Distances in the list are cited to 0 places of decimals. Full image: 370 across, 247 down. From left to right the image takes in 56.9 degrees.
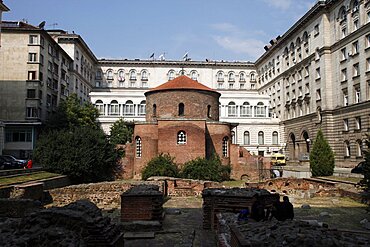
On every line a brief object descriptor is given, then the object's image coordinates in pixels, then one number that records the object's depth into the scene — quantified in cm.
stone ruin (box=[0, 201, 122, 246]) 609
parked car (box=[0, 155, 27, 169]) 2861
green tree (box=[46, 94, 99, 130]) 3794
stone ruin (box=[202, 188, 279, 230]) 1138
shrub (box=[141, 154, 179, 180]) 2705
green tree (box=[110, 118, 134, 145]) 4409
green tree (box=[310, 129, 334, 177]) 2852
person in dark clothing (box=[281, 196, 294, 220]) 906
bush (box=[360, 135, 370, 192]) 1355
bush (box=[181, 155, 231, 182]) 2692
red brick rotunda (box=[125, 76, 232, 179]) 2906
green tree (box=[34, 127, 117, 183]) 2639
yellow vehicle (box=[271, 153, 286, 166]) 4547
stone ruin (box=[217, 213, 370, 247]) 571
